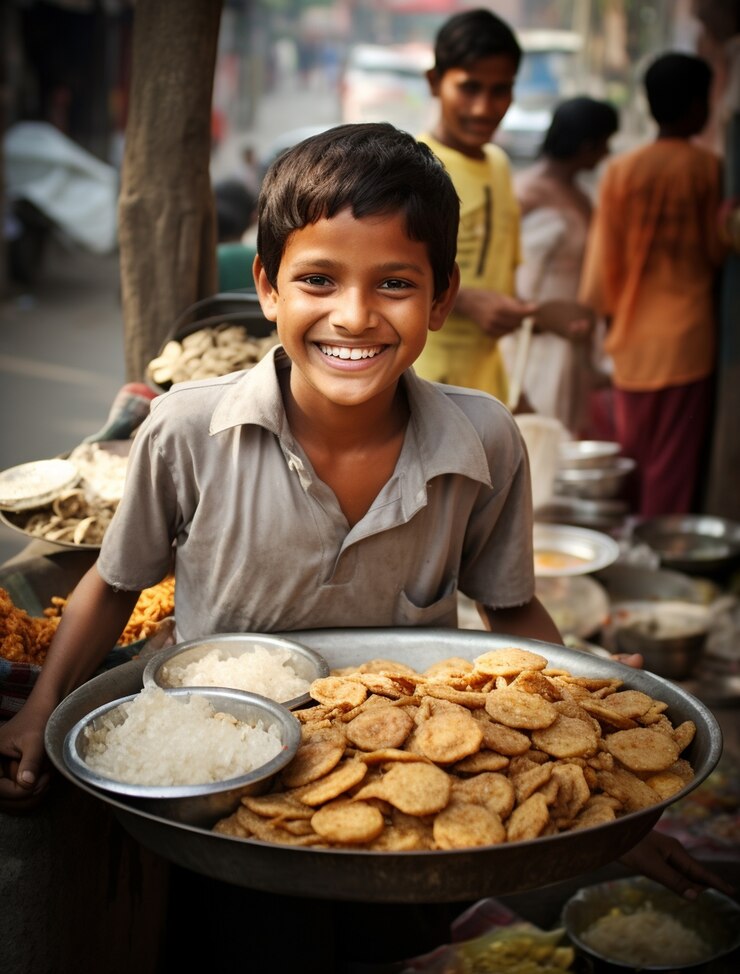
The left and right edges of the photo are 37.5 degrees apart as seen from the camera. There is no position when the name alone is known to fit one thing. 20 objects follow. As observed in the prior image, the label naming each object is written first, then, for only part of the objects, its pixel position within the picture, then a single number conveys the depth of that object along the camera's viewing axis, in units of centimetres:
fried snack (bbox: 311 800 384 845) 148
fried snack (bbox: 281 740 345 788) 158
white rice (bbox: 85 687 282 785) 156
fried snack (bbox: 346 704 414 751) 164
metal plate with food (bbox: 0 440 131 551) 263
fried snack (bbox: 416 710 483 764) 162
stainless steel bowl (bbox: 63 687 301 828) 147
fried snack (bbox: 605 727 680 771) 166
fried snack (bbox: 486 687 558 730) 169
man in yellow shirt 398
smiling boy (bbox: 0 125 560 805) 186
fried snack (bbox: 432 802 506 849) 147
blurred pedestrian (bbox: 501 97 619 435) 607
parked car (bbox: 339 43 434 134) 1994
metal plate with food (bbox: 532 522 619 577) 430
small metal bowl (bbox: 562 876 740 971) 269
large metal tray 140
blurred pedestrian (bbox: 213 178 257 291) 551
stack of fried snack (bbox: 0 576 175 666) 221
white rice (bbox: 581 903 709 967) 269
